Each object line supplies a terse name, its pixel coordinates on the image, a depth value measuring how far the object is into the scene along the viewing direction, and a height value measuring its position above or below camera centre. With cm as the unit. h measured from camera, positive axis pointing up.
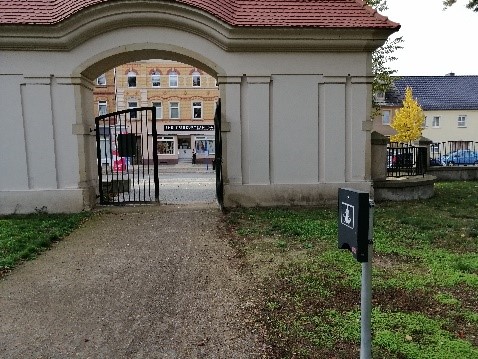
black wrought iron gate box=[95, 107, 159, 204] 1059 -5
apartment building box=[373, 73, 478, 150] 4875 +401
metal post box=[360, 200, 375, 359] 286 -124
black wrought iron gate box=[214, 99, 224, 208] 1059 -29
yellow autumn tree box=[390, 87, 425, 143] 4044 +202
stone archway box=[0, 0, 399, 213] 1016 +155
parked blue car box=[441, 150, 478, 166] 2165 -98
